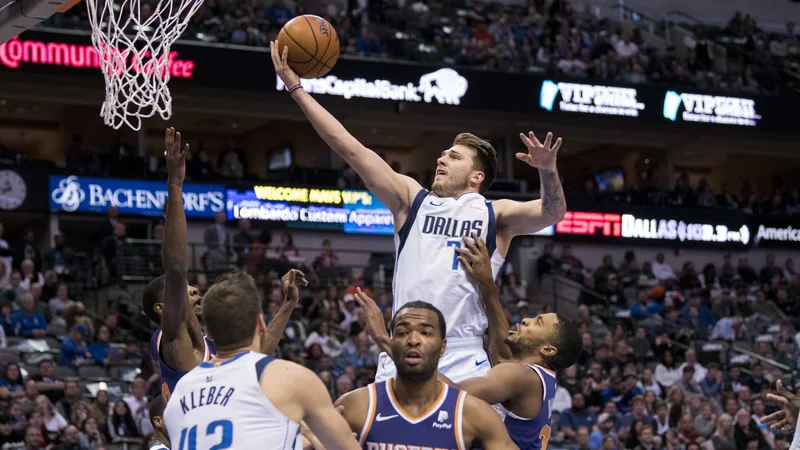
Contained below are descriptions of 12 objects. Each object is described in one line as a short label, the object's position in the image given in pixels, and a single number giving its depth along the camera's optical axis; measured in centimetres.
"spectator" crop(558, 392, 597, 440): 1603
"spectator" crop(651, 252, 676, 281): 2483
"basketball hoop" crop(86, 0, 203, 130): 865
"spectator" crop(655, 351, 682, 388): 1869
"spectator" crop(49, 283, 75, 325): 1617
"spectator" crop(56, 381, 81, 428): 1371
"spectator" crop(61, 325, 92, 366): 1510
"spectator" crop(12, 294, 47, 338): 1538
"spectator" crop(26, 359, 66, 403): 1386
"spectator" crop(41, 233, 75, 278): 1803
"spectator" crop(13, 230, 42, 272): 1811
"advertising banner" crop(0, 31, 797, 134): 2066
